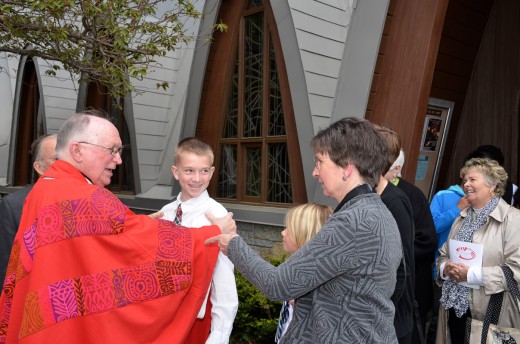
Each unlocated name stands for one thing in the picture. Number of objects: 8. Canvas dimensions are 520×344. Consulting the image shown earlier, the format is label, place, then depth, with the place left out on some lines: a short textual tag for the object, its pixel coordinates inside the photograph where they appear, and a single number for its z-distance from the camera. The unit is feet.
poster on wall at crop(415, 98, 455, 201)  22.44
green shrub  15.64
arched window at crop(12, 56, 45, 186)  47.01
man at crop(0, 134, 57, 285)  9.96
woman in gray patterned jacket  6.01
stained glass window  23.72
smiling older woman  11.58
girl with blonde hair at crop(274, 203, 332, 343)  7.72
